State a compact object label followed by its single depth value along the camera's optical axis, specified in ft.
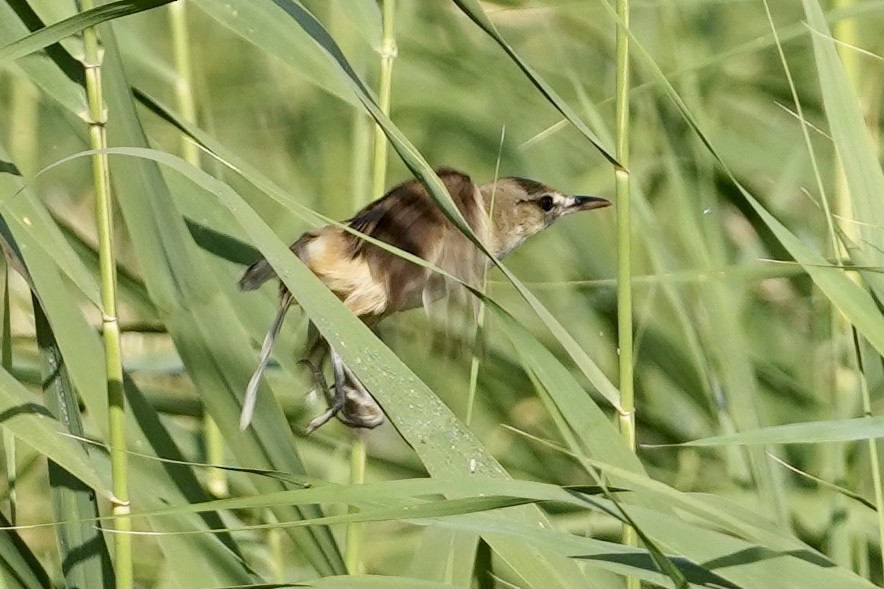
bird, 20.37
